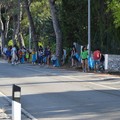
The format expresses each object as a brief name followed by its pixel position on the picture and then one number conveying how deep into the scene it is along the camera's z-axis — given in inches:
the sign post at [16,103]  337.7
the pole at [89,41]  1205.3
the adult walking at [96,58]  1130.7
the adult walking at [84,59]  1140.4
